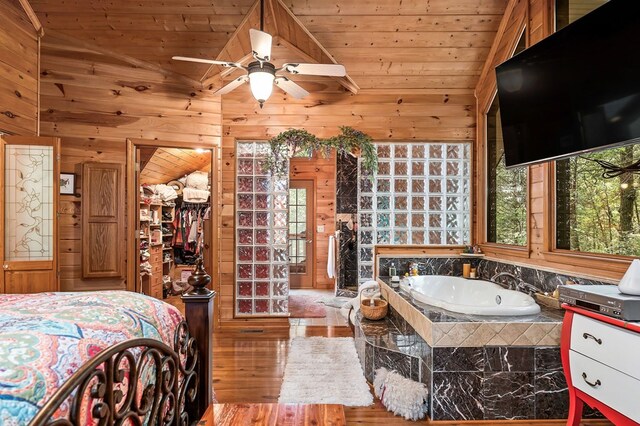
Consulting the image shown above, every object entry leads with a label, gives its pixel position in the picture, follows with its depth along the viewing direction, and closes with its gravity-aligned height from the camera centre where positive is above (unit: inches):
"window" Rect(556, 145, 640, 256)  87.2 +2.1
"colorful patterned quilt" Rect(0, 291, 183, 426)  30.5 -14.4
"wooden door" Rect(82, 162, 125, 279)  146.2 -3.3
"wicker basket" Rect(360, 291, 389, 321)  123.3 -35.5
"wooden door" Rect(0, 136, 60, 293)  124.8 -0.2
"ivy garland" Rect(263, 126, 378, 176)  155.9 +30.9
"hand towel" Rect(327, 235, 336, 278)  235.8 -32.2
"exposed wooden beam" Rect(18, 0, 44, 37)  130.3 +77.1
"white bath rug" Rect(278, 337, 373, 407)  97.0 -52.5
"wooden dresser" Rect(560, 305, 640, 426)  58.7 -28.6
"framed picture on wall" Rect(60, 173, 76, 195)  144.2 +12.5
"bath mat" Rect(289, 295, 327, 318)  179.3 -54.1
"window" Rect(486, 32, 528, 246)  132.7 +8.1
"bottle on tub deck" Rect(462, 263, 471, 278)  150.7 -25.3
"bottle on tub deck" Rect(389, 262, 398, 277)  154.2 -26.3
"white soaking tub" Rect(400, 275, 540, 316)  92.4 -28.5
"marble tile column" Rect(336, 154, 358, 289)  233.1 +3.3
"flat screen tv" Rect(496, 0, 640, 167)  70.4 +30.9
